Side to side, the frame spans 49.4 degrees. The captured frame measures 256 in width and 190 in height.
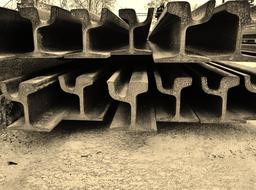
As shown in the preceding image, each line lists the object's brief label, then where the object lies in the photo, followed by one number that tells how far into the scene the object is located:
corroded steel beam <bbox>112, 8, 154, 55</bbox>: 1.57
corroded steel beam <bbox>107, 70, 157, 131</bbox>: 1.37
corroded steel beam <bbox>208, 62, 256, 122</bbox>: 1.50
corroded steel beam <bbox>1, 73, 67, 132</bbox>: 1.36
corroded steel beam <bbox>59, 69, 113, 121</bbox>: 1.45
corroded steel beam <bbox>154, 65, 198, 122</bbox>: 1.44
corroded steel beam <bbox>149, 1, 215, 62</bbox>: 1.31
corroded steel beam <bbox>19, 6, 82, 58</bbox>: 1.38
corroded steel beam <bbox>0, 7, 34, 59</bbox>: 1.53
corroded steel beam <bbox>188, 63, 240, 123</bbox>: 1.45
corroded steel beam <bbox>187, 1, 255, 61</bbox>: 1.31
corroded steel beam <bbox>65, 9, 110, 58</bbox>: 1.39
